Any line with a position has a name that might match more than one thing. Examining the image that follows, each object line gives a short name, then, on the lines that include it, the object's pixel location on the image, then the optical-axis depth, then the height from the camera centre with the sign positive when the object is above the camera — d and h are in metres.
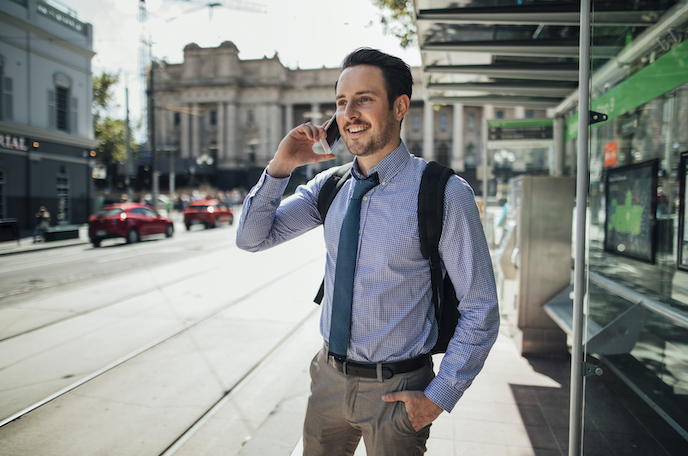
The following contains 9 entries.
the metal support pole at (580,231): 1.72 -0.08
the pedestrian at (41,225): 14.81 -0.60
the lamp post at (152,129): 23.08 +4.30
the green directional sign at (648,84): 3.05 +1.03
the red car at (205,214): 23.47 -0.29
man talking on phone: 1.41 -0.28
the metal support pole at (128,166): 26.64 +2.60
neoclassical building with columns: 55.19 +11.87
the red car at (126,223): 15.24 -0.56
